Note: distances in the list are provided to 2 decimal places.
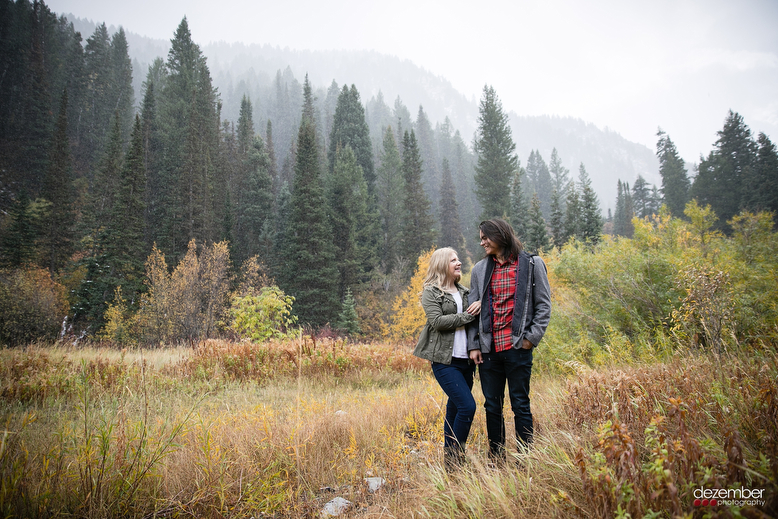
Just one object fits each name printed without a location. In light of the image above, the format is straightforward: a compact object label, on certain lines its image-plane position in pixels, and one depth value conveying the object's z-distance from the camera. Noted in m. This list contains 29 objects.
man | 2.45
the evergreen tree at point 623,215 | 49.13
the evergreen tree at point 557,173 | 69.61
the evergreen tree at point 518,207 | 35.88
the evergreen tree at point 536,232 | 30.91
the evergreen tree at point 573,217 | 33.00
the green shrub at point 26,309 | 15.92
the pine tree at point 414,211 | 33.12
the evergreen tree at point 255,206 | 32.50
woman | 2.50
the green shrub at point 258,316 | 9.89
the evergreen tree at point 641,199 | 55.56
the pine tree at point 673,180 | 41.58
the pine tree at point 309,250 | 25.47
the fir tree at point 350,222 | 28.81
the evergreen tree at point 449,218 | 43.66
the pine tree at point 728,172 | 34.25
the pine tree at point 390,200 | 33.91
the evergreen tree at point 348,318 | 21.79
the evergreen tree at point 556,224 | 34.24
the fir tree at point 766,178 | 29.56
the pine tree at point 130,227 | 23.77
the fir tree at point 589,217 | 31.52
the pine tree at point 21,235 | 22.62
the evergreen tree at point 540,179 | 62.44
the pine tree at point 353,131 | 38.56
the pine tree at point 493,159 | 36.60
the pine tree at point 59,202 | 25.06
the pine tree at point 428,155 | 57.66
